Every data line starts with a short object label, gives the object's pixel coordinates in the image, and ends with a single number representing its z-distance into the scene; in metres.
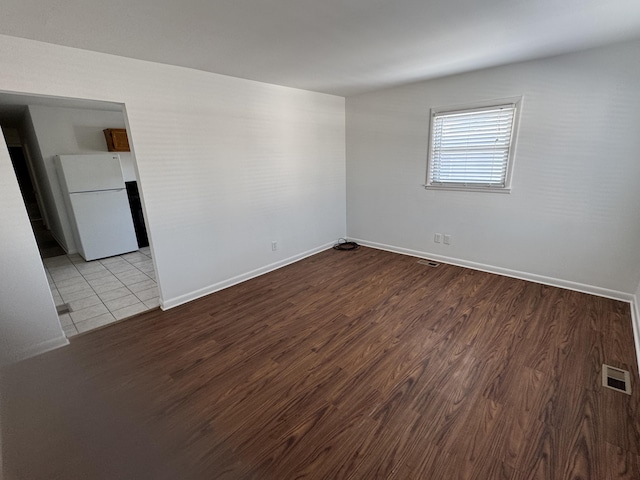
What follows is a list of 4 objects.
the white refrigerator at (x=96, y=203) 4.37
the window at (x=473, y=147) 3.22
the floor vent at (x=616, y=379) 1.84
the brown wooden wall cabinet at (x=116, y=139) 4.74
